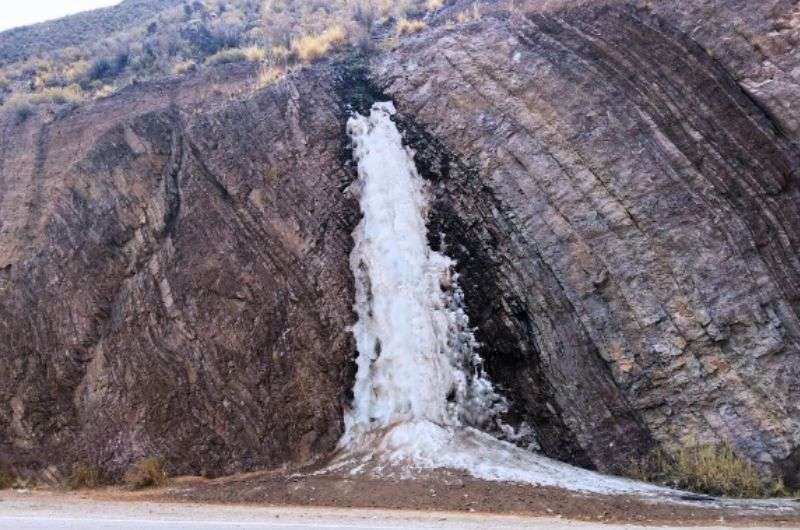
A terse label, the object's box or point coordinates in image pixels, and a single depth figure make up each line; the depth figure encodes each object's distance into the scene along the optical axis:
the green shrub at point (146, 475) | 12.55
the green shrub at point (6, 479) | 13.20
